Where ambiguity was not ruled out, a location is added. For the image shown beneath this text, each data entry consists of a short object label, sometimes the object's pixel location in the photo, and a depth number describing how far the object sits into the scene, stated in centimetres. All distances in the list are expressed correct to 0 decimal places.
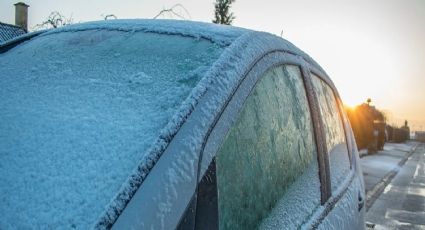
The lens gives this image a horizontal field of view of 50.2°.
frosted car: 103
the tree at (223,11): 3681
